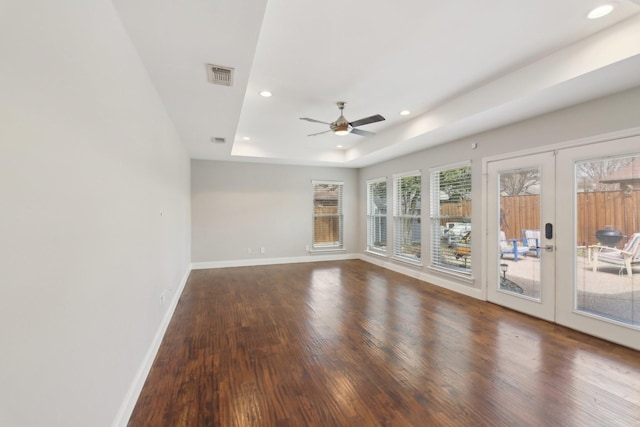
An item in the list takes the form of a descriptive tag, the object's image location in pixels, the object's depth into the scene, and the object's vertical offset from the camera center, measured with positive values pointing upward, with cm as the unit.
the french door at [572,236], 280 -27
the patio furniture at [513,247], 376 -47
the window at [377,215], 690 -4
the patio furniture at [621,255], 276 -43
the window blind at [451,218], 460 -8
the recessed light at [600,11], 204 +151
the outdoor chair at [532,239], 357 -34
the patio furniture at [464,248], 458 -58
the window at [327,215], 760 -3
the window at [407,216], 567 -6
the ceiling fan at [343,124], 380 +124
